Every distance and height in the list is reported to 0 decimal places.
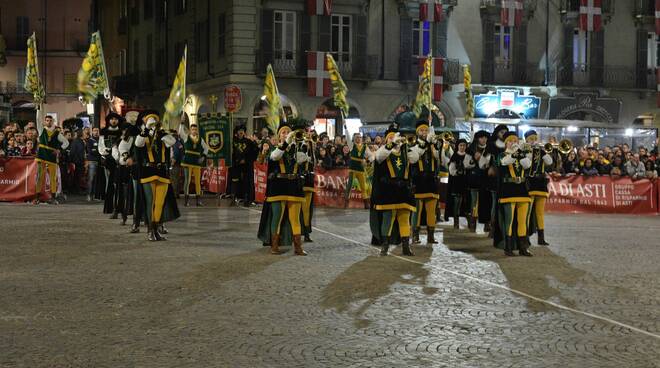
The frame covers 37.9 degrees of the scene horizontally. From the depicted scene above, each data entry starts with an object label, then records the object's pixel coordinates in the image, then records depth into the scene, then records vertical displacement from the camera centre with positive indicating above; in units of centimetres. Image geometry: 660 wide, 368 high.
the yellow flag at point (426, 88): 2688 +235
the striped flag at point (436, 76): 3888 +388
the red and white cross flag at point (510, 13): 3972 +661
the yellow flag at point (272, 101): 1991 +152
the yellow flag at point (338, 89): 2650 +228
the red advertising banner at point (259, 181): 2481 -26
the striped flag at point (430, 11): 3900 +656
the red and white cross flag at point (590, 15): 4050 +665
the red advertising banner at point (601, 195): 2455 -58
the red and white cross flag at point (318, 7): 3762 +644
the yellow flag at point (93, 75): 2239 +223
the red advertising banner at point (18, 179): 2411 -23
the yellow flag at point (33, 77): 2862 +278
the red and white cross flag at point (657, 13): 4106 +682
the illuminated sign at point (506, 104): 4006 +284
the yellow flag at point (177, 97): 1894 +147
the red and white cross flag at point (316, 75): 3734 +374
